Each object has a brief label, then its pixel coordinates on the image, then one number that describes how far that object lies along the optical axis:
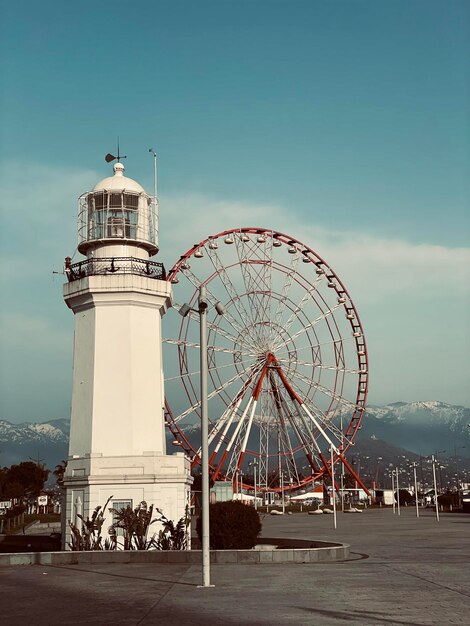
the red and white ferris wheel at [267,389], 58.62
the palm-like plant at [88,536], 26.55
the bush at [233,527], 26.59
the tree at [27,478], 105.89
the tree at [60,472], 100.16
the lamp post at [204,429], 17.45
